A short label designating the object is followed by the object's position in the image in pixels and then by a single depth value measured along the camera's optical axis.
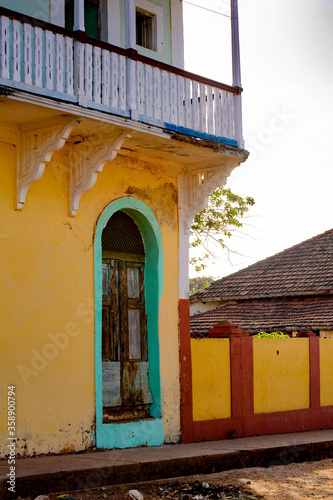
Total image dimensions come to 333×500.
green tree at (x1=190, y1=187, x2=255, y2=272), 18.14
